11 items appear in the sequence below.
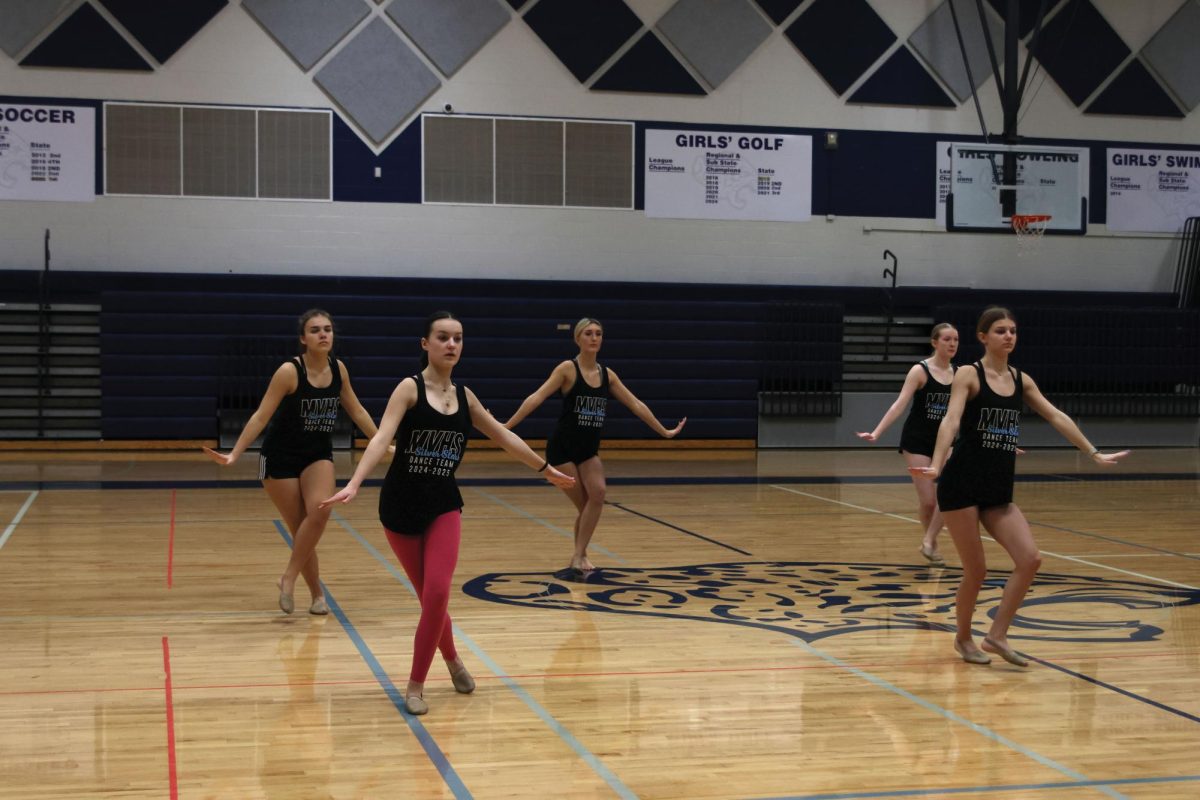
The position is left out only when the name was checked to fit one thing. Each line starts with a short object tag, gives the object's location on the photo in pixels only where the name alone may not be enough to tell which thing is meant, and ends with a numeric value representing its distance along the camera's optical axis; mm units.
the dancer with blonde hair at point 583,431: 8727
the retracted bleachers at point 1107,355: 20656
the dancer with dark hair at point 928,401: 9609
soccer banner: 18188
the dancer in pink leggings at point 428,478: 5340
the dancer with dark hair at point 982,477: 6156
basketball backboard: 19906
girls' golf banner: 20078
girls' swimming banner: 21469
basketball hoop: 19594
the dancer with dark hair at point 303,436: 7172
